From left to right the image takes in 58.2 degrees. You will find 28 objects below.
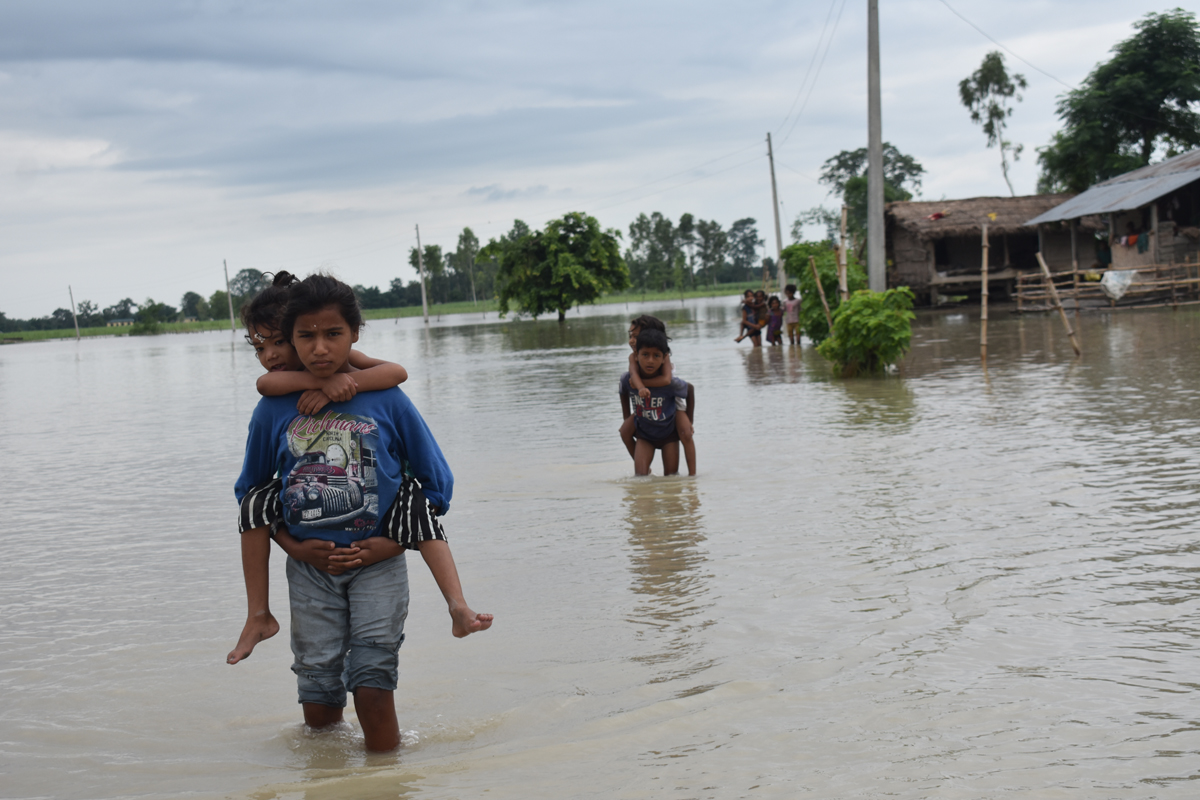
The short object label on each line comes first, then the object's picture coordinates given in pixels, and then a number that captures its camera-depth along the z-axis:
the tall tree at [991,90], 58.56
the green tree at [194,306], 159.50
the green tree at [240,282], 127.26
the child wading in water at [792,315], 25.48
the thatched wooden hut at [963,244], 39.53
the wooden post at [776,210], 44.22
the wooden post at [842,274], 19.17
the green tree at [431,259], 101.06
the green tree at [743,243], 169.12
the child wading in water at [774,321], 26.42
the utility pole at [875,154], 20.19
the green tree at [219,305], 141.88
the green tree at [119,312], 149.88
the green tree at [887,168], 88.17
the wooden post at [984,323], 16.19
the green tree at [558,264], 59.34
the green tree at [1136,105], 41.03
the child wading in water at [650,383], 7.82
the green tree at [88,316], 135.88
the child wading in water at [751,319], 25.88
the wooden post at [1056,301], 16.77
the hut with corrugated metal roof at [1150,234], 28.86
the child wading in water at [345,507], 3.32
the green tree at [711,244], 134.38
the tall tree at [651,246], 124.06
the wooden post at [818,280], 21.70
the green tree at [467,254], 120.06
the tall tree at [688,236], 127.14
